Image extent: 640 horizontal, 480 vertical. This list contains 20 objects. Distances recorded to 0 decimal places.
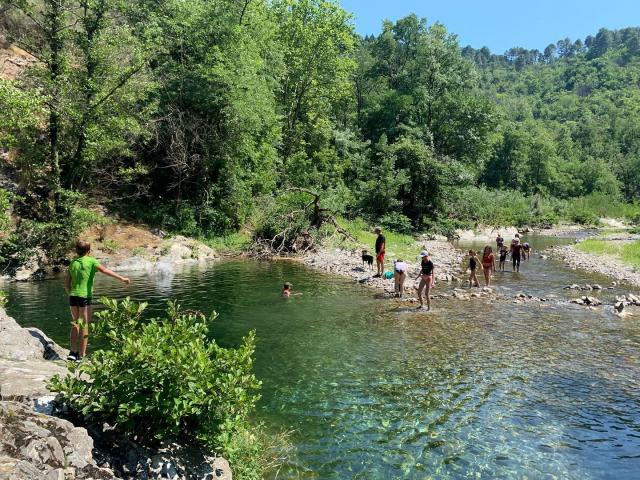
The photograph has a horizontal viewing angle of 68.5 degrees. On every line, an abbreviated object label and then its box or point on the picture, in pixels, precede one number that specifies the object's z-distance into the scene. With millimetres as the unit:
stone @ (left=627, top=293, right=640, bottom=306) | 17969
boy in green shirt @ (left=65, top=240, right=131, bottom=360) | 9391
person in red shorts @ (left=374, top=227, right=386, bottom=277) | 22344
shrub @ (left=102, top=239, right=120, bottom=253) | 27484
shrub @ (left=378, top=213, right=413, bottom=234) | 42625
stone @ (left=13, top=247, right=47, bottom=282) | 22141
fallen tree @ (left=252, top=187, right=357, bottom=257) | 31141
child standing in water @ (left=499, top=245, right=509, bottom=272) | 27375
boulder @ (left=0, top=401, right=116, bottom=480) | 4078
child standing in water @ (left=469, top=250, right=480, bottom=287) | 21266
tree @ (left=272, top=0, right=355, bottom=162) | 48531
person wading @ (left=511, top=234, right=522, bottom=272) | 26172
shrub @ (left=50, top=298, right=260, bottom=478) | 5188
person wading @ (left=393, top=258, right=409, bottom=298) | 18891
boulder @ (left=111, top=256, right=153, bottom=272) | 25156
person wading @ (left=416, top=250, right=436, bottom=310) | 16828
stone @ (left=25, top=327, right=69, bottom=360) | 8514
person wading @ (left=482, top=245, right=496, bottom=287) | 21734
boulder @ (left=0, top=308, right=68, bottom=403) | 5648
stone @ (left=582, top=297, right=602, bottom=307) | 17767
